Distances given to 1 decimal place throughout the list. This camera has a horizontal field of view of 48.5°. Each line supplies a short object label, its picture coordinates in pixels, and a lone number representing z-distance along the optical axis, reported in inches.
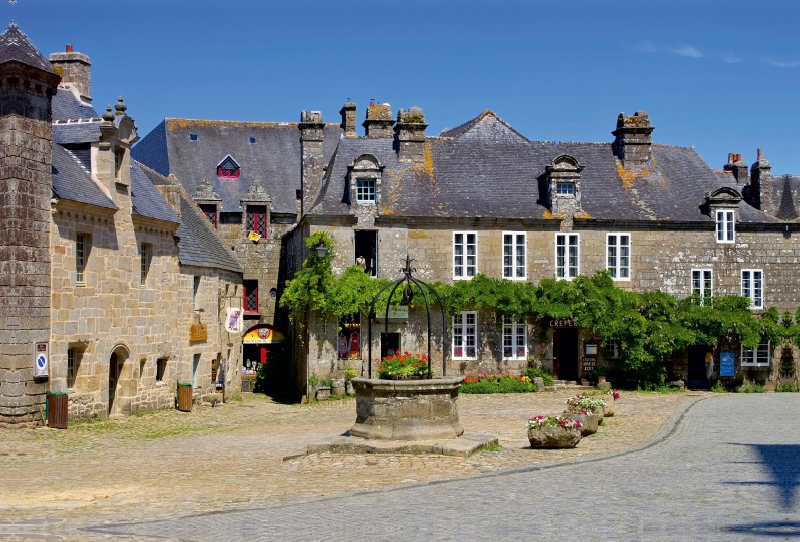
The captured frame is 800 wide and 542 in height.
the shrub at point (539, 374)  1123.3
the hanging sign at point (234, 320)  1199.8
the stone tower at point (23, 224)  740.0
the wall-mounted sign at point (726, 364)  1168.8
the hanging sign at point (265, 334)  1395.2
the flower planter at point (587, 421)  671.1
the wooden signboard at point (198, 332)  1048.8
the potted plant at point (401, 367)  960.3
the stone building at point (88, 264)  745.0
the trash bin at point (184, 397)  986.7
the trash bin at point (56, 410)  761.6
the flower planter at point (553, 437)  601.9
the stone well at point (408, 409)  600.7
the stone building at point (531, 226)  1120.8
